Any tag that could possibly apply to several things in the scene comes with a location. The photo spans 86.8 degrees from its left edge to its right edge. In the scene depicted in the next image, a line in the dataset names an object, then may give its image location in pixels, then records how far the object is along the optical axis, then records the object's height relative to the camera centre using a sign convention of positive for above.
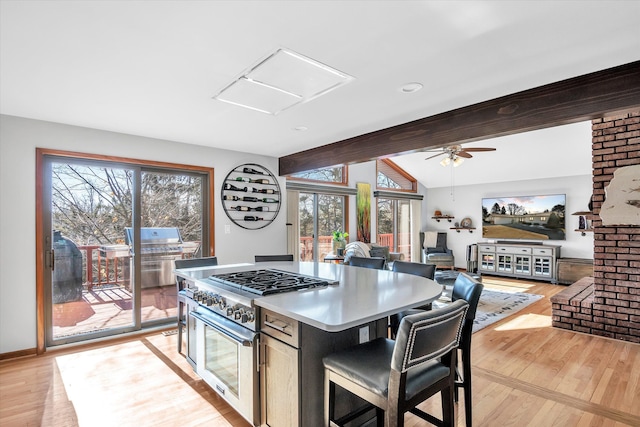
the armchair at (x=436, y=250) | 8.25 -0.98
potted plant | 6.91 -0.59
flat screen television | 7.28 -0.14
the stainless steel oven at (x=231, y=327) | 1.98 -0.74
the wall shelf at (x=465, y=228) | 8.55 -0.43
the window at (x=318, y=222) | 6.89 -0.20
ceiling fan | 5.39 +0.97
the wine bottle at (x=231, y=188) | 4.60 +0.35
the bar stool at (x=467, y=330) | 2.01 -0.73
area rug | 4.40 -1.42
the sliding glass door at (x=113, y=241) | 3.57 -0.31
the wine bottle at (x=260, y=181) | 4.88 +0.47
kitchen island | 1.62 -0.66
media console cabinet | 7.02 -1.07
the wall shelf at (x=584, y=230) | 6.75 -0.40
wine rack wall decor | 4.65 +0.25
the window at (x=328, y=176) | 6.87 +0.78
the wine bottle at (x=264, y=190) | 4.91 +0.33
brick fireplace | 3.53 -0.52
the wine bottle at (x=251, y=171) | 4.79 +0.61
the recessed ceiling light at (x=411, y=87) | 2.46 +0.93
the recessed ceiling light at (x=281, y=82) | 2.13 +0.93
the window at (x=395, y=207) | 8.45 +0.13
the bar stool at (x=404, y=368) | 1.36 -0.72
